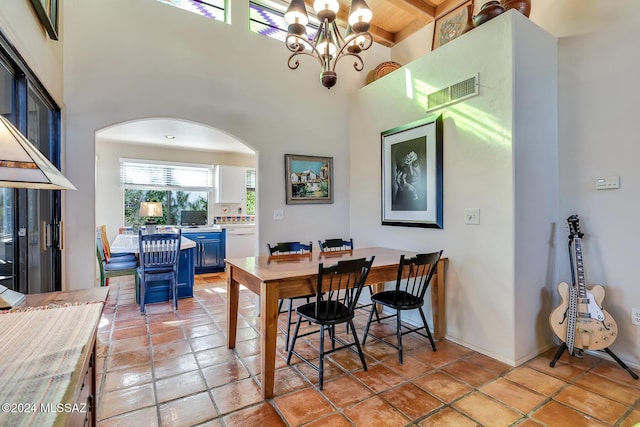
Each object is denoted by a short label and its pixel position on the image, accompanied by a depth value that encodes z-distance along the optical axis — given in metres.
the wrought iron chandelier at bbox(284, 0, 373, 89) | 2.14
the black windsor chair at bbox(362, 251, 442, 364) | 2.48
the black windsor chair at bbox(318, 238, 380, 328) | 3.45
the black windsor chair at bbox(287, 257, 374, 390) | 2.12
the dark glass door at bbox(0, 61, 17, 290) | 1.75
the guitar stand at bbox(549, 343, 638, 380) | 2.20
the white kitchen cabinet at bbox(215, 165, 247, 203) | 6.36
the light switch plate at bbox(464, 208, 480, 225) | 2.63
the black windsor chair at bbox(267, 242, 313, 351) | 3.04
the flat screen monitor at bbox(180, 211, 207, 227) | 6.12
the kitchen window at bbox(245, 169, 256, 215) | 6.73
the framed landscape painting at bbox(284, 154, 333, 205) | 3.78
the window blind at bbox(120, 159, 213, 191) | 5.80
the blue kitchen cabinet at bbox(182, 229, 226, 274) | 5.75
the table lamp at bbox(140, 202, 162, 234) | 5.38
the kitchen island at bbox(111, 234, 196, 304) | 4.00
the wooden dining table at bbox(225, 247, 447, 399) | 2.03
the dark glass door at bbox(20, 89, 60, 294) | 2.14
